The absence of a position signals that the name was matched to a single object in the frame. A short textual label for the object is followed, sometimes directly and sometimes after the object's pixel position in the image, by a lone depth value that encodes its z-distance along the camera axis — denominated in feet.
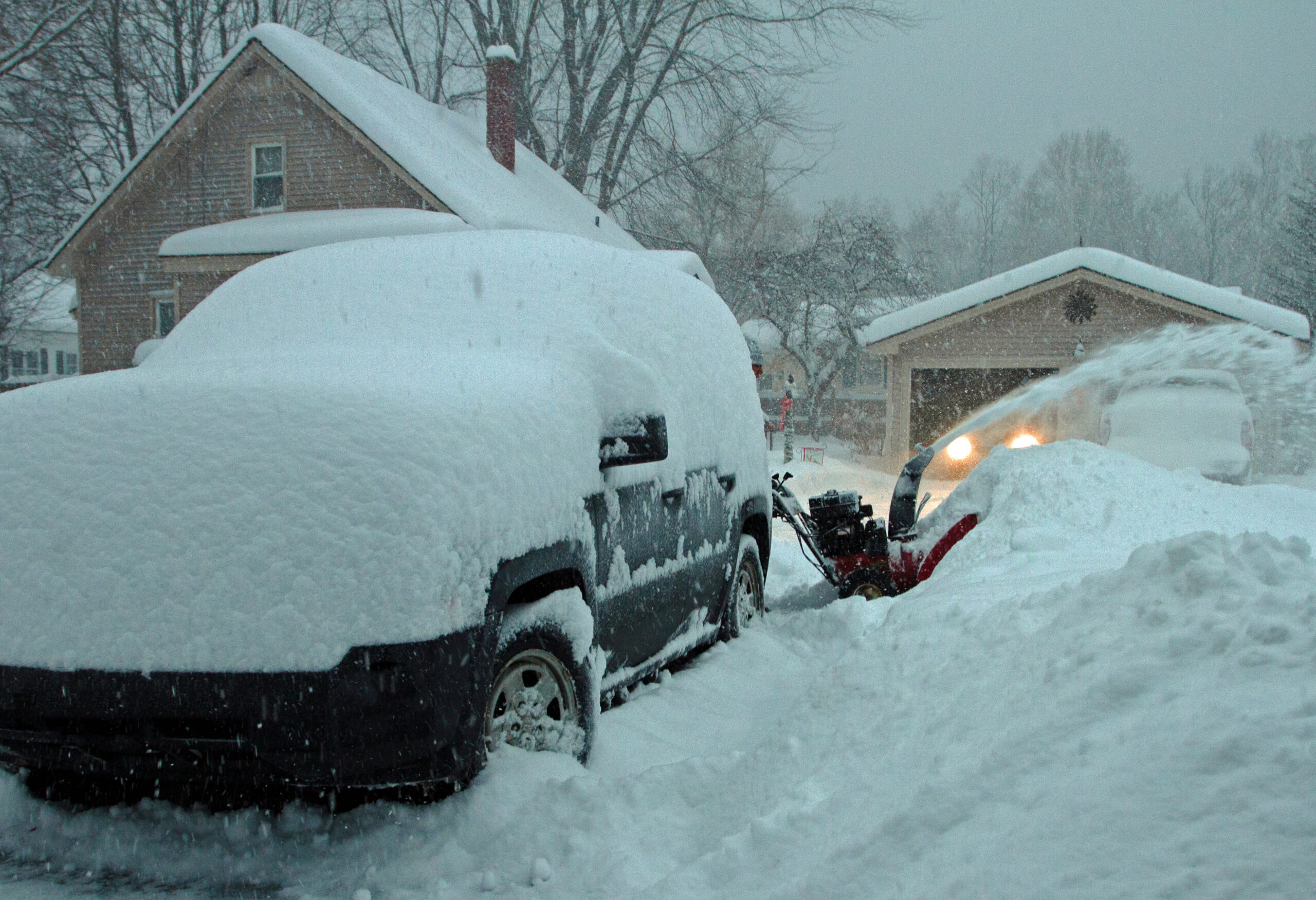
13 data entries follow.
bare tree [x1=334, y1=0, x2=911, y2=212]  85.71
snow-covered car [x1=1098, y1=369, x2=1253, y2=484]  34.42
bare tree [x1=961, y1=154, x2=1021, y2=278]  233.35
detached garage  57.57
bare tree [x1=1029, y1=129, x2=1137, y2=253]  214.07
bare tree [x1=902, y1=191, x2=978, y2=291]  231.50
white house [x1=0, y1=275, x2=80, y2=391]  116.47
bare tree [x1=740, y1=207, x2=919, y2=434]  84.99
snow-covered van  7.93
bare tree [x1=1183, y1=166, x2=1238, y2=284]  209.97
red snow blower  21.74
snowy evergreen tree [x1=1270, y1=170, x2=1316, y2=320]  105.60
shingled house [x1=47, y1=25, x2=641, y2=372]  55.88
